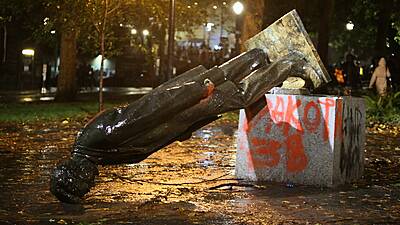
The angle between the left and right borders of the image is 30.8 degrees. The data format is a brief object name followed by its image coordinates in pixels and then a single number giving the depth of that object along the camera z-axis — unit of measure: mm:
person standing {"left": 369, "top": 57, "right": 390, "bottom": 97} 25500
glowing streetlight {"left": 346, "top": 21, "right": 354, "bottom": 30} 48766
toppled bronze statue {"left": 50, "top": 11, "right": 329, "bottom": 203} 8195
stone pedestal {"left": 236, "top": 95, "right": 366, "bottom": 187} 9883
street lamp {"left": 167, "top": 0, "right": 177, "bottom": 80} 20969
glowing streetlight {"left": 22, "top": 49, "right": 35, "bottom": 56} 47188
